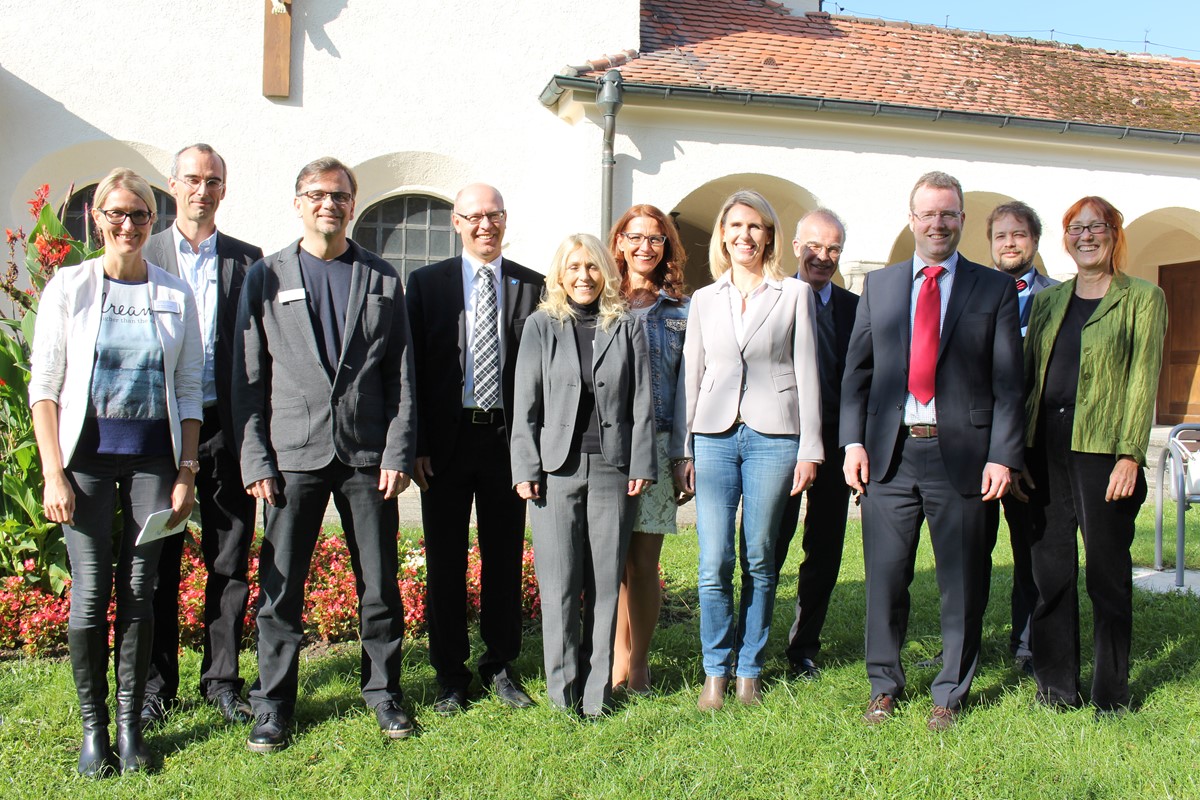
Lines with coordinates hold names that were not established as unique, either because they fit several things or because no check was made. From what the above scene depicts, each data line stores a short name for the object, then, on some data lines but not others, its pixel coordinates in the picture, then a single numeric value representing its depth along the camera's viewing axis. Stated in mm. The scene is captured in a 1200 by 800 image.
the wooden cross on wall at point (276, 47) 10742
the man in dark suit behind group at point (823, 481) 4438
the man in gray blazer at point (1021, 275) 4625
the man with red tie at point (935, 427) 3799
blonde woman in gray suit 3887
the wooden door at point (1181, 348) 15891
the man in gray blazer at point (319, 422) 3666
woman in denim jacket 4148
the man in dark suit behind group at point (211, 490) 3977
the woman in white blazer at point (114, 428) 3416
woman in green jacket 3811
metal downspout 10469
